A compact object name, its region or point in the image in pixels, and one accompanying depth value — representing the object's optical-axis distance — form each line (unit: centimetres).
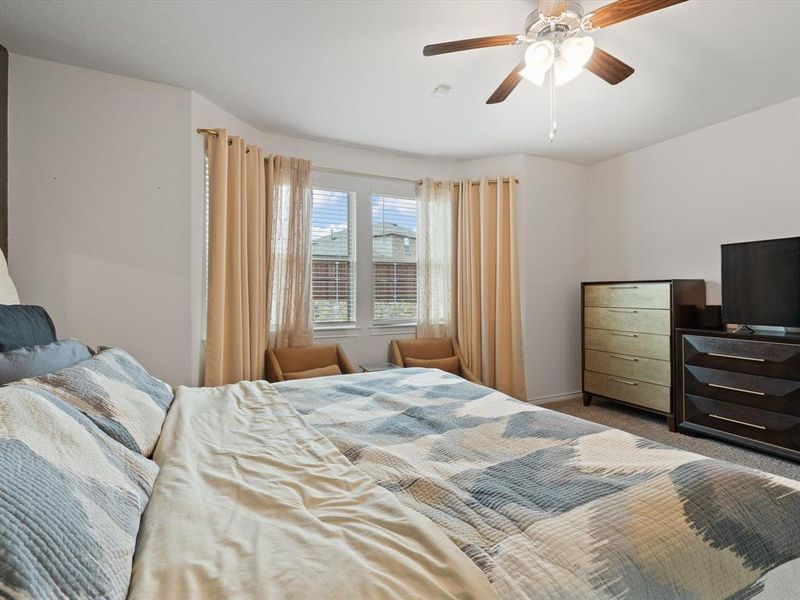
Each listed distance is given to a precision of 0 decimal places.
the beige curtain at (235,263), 279
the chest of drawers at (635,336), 324
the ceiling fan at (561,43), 169
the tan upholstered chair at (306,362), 313
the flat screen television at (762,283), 268
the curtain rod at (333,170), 275
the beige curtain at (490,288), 387
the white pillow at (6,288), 168
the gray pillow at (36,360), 115
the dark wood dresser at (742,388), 255
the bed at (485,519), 66
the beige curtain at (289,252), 326
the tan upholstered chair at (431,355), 365
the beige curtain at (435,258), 390
